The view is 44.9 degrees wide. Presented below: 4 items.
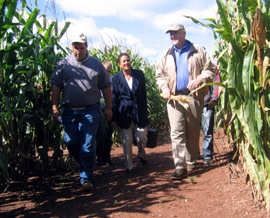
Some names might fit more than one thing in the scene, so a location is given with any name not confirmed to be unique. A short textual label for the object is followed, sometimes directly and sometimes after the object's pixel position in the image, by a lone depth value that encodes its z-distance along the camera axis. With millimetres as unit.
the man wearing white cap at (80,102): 4234
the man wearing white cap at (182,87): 4305
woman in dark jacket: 5121
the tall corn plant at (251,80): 2562
